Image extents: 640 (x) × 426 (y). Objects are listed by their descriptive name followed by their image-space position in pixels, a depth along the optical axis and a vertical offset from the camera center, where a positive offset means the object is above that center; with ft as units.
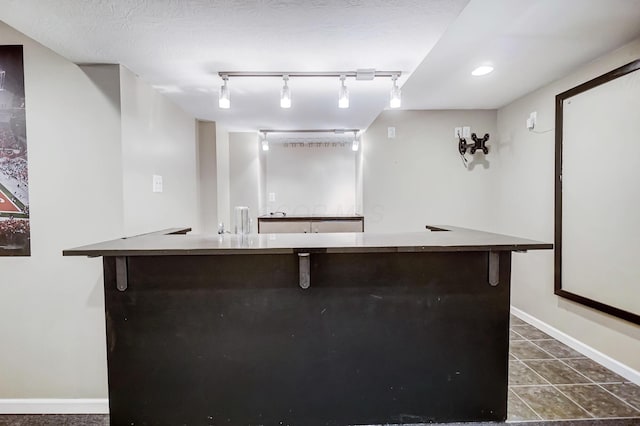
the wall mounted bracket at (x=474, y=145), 11.84 +1.95
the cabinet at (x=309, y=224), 13.05 -0.99
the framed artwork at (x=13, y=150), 6.29 +1.01
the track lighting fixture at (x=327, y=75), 6.61 +2.55
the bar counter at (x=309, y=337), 5.68 -2.42
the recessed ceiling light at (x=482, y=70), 8.29 +3.32
